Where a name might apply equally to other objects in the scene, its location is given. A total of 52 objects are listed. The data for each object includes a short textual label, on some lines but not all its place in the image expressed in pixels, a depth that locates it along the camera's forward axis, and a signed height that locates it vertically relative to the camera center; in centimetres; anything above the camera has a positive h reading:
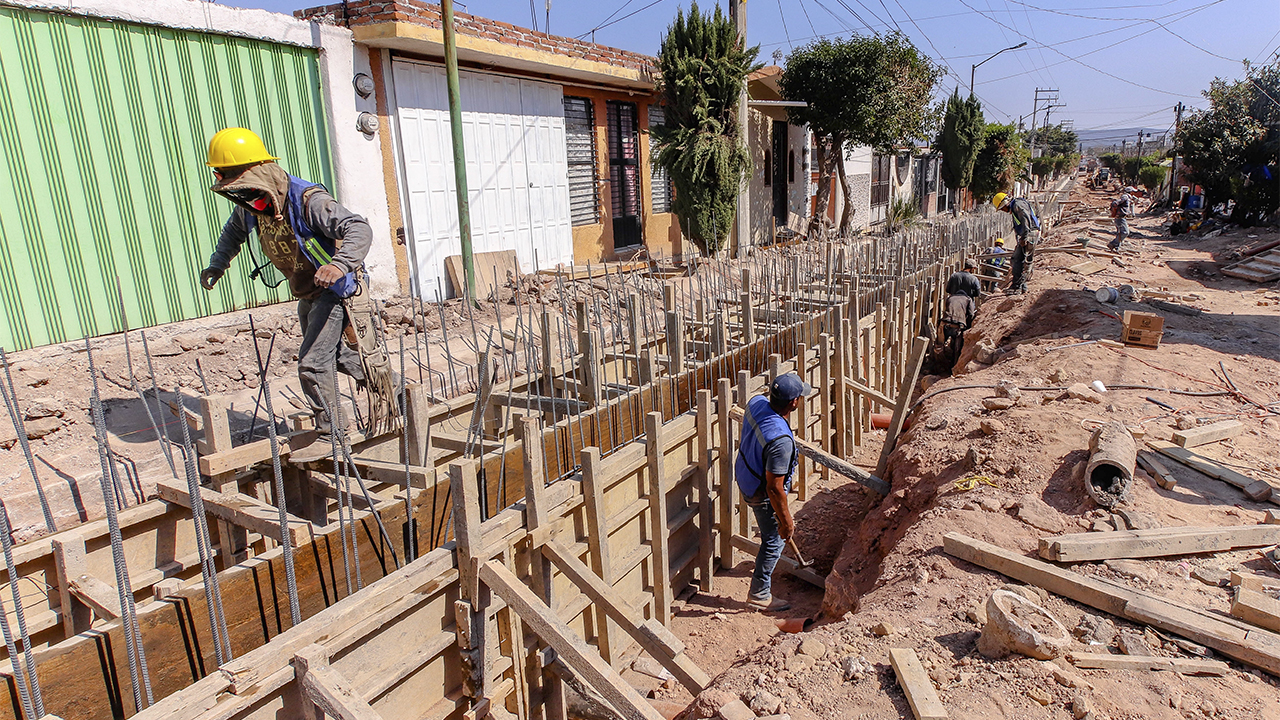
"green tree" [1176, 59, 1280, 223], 1884 +57
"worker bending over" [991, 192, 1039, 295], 1141 -89
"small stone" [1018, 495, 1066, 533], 406 -191
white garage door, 976 +63
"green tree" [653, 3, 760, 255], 1318 +143
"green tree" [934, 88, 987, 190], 2764 +171
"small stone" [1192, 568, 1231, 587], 355 -199
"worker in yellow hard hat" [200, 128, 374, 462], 377 -10
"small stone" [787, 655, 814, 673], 320 -207
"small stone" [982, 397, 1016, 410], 591 -180
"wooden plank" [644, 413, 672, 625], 428 -191
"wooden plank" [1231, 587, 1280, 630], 312 -190
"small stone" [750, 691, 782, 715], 298 -208
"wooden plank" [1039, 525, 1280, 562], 364 -188
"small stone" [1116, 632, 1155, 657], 306 -199
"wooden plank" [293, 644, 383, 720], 230 -151
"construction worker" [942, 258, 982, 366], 1065 -186
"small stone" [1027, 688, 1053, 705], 280 -197
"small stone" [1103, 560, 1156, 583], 357 -195
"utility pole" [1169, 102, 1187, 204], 3043 -57
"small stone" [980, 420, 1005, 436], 533 -180
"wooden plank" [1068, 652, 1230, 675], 296 -199
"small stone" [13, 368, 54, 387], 595 -113
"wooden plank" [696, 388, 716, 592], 484 -209
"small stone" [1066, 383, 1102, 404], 588 -177
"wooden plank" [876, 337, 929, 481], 611 -183
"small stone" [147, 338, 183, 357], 689 -111
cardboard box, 753 -162
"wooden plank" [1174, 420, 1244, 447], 493 -183
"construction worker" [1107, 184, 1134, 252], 1792 -116
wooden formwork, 262 -153
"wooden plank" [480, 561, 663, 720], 275 -172
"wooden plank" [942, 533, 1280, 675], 299 -193
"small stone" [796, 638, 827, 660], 328 -206
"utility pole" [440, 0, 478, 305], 845 +80
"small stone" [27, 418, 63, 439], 525 -136
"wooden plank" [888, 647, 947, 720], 274 -195
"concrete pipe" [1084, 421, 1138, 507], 415 -172
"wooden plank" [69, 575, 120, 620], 282 -141
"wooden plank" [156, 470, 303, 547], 314 -127
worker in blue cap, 455 -177
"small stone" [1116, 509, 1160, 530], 391 -188
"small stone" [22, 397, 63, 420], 543 -128
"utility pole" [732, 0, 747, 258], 1357 +126
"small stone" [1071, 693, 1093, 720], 272 -197
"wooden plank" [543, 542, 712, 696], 311 -185
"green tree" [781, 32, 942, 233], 1731 +238
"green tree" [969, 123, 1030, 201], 2967 +68
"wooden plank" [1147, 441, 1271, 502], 436 -190
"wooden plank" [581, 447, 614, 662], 374 -163
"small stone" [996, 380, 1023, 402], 610 -178
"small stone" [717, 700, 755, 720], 293 -207
